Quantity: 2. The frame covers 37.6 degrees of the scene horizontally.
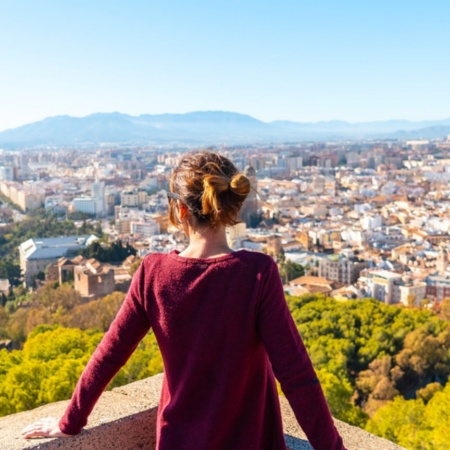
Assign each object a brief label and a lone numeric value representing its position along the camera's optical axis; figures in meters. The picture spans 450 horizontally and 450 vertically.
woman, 1.00
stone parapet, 1.20
